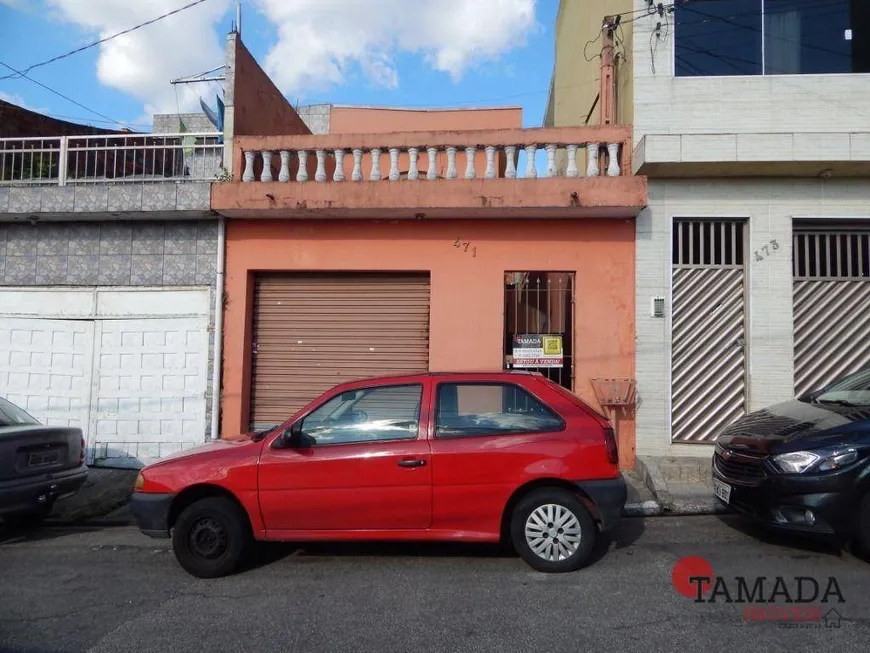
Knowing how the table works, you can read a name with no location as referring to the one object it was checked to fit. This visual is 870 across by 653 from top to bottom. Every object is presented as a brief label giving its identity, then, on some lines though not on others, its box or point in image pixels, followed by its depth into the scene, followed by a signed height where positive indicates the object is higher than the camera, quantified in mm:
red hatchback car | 4766 -1010
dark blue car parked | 4648 -909
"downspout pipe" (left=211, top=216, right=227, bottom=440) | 8680 +215
